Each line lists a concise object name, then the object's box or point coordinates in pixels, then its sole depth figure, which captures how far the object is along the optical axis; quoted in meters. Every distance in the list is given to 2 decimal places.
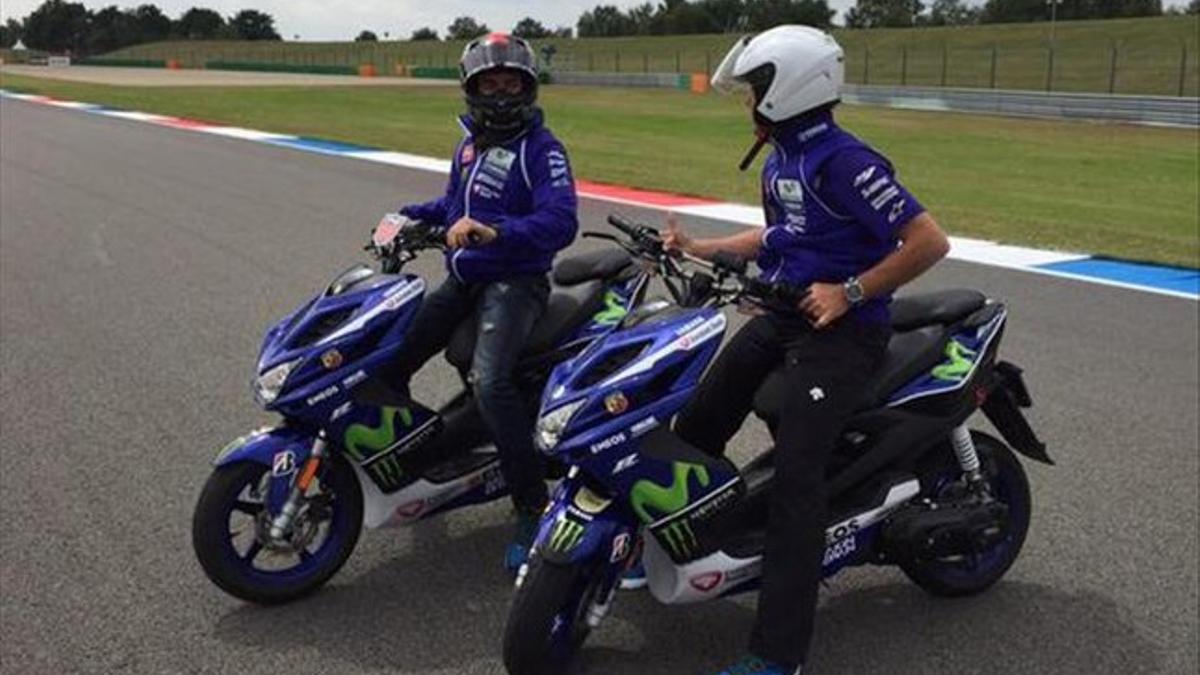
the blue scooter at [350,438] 3.79
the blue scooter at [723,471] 3.27
